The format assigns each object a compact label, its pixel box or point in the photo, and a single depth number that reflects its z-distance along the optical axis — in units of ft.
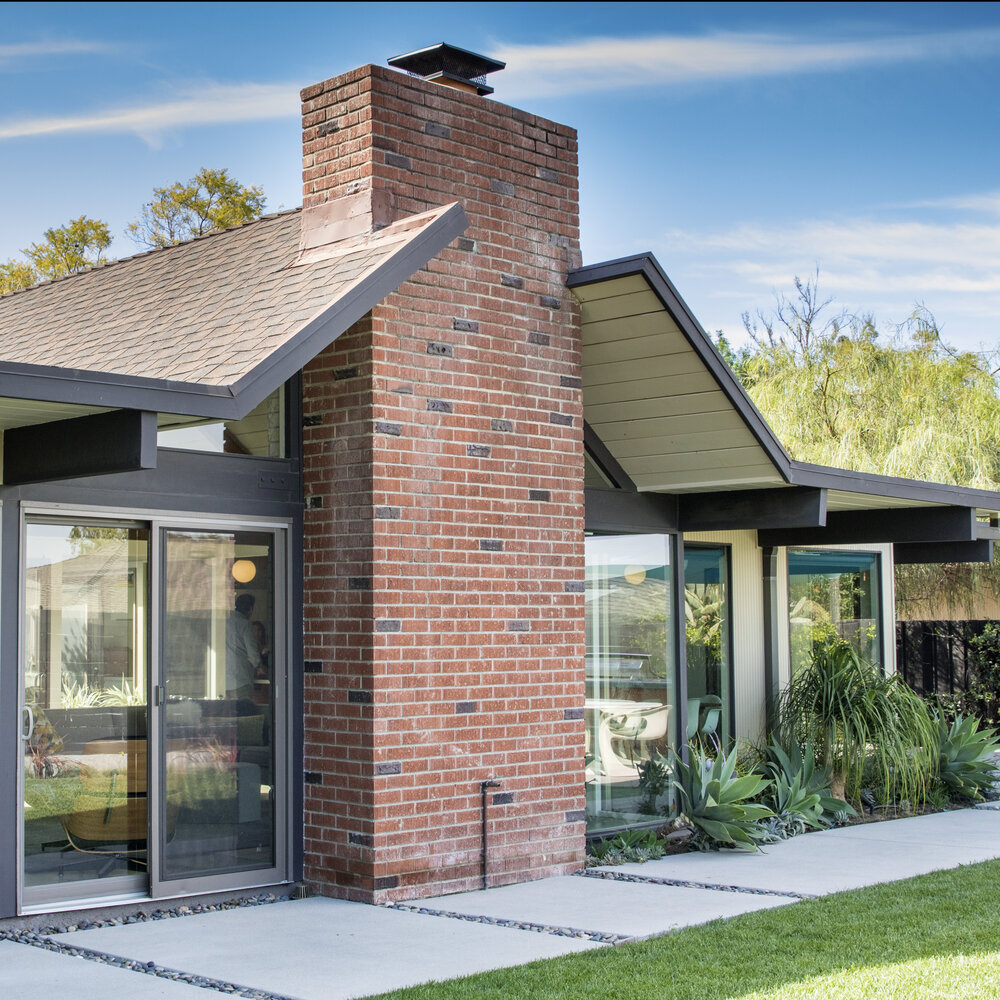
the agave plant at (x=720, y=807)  29.50
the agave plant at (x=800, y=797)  32.63
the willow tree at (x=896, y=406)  62.75
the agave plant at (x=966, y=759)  38.19
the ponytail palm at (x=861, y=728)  35.91
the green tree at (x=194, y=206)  91.61
